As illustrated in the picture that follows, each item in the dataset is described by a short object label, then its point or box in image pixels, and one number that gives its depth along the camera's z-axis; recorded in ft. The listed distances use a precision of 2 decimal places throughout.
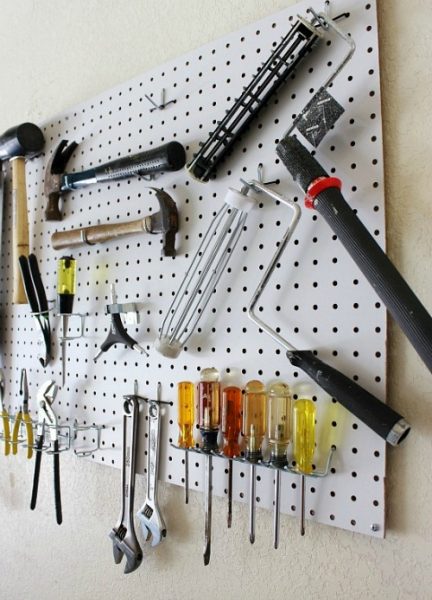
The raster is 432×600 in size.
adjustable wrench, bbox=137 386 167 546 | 2.97
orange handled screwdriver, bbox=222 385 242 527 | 2.54
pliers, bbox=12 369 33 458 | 3.66
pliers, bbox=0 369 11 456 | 3.79
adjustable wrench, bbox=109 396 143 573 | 3.08
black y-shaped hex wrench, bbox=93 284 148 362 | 3.11
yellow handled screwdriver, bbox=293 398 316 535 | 2.30
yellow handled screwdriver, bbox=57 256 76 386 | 3.52
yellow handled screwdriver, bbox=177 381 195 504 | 2.73
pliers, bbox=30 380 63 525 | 3.46
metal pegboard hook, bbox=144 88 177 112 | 3.12
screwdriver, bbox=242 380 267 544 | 2.45
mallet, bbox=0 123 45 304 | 3.87
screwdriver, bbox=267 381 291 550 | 2.35
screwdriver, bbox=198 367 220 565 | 2.59
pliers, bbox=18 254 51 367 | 3.67
